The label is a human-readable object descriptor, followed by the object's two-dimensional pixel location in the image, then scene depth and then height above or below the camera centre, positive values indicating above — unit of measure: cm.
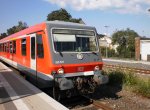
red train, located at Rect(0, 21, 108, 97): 466 -21
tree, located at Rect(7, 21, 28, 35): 4774 +990
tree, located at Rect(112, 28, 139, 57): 2530 +254
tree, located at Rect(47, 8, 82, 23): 3169 +931
